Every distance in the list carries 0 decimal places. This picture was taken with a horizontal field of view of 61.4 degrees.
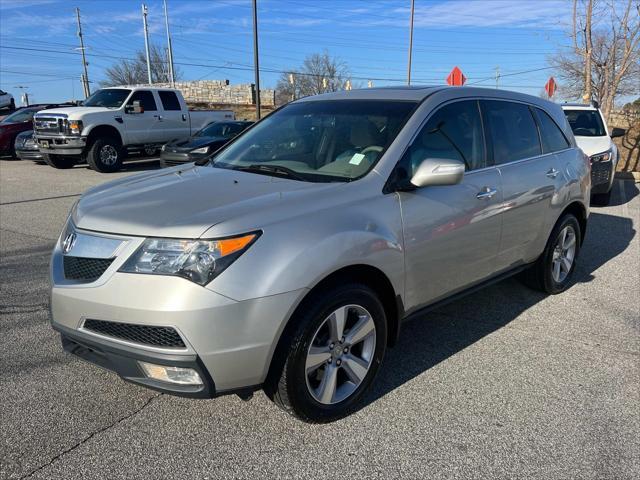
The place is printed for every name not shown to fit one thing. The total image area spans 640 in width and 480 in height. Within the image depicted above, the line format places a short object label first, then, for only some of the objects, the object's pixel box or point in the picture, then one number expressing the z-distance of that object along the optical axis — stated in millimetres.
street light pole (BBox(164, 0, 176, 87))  48550
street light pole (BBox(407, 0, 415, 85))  29453
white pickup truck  13711
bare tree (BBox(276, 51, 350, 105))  60791
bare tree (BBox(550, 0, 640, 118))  15562
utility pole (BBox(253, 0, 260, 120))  19812
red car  18016
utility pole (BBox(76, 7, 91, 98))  60438
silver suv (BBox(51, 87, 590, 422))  2451
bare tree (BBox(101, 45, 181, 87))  68750
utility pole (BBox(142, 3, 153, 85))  49416
